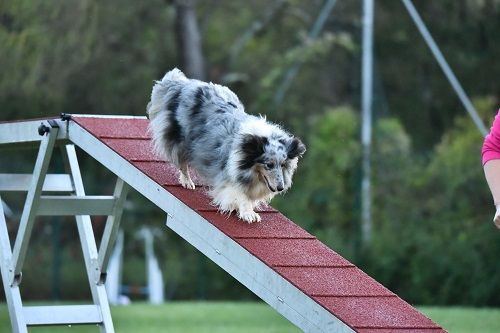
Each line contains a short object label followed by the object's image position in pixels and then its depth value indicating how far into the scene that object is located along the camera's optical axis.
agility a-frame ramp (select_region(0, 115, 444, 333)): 10.21
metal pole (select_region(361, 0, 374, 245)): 33.69
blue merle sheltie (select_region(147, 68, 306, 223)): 11.94
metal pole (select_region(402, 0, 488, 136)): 30.56
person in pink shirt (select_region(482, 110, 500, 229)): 8.73
